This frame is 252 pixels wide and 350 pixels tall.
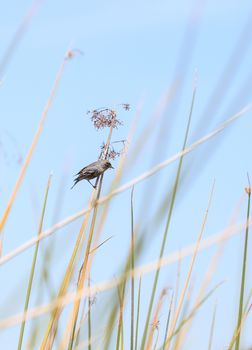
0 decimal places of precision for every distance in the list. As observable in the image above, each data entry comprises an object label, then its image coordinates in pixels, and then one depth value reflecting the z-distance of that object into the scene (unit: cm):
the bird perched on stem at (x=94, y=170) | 670
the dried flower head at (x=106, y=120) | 631
